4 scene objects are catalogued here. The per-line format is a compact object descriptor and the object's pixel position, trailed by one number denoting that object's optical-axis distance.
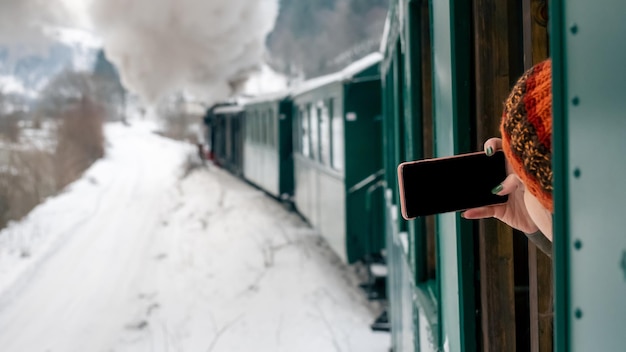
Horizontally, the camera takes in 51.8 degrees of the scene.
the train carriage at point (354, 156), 7.77
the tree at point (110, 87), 73.19
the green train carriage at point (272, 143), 13.59
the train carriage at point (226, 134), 21.65
